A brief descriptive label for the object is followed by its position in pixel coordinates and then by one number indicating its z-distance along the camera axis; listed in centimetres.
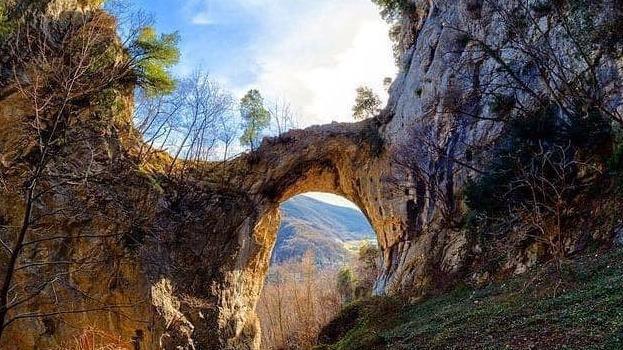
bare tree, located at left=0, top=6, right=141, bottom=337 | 1316
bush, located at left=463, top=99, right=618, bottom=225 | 1032
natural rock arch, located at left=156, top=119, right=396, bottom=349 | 1841
